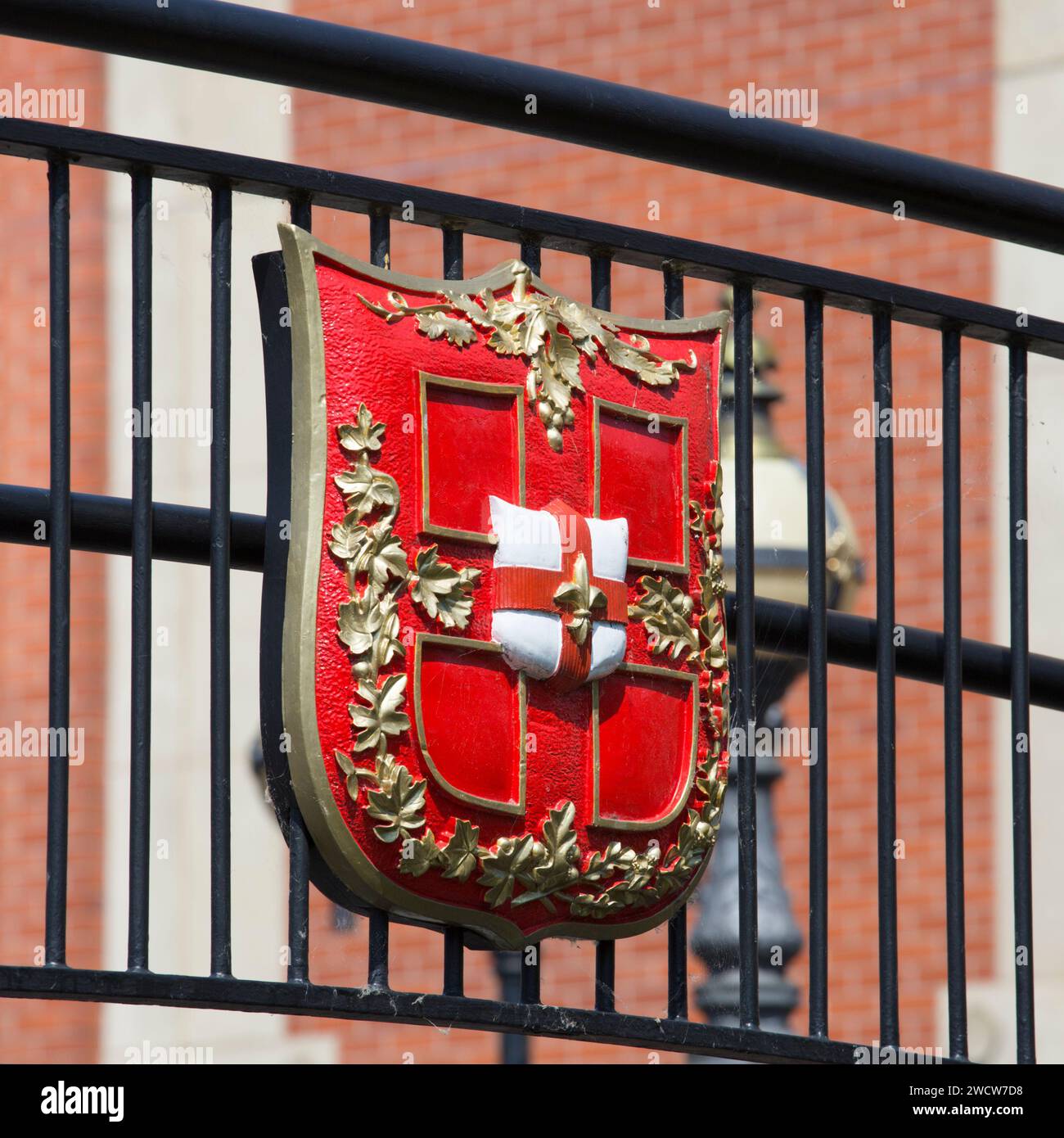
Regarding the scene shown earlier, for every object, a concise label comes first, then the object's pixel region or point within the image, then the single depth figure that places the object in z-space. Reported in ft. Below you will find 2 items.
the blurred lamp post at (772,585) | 32.01
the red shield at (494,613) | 15.17
